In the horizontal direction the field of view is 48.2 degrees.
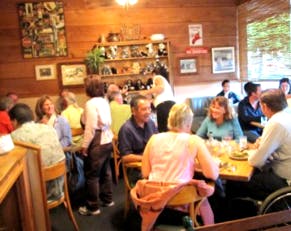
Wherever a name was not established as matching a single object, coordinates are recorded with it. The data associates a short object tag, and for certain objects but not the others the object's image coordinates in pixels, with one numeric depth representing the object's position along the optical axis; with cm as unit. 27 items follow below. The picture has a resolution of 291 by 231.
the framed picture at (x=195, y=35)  601
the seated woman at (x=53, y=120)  346
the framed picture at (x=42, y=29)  557
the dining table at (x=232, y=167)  224
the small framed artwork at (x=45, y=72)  571
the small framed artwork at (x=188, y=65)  604
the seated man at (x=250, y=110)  421
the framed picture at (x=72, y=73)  573
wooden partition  221
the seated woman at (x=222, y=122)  312
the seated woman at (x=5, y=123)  335
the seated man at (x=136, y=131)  278
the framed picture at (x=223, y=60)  615
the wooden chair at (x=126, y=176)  263
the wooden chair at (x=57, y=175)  239
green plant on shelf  535
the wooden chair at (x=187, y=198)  190
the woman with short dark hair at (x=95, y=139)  316
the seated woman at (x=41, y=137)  255
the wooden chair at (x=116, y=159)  396
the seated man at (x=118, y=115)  416
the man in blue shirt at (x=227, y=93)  571
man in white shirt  231
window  497
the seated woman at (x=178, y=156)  204
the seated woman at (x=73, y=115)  422
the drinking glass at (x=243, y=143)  279
